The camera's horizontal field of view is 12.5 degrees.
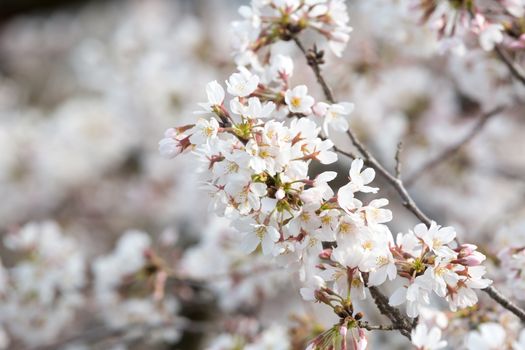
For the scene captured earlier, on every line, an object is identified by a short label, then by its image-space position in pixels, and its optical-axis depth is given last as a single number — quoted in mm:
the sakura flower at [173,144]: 2256
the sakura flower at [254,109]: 2234
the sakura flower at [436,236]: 2223
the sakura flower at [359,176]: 2224
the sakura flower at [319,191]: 2206
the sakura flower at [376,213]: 2224
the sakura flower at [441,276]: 2216
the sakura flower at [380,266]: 2218
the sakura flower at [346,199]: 2209
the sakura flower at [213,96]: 2254
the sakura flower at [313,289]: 2249
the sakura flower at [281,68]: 2352
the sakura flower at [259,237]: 2218
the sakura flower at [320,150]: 2235
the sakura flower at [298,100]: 2302
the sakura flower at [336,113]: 2323
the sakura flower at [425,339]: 2237
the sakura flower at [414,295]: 2215
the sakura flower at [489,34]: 2442
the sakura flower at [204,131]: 2231
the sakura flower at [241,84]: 2257
